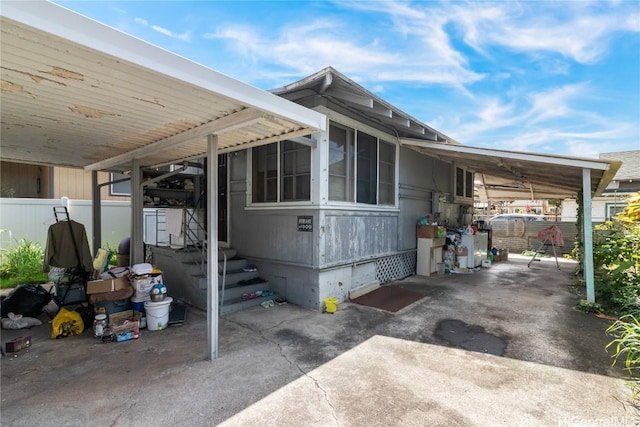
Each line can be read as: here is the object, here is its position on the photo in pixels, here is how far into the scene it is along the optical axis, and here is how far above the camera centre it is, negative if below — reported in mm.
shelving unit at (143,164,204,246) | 6262 +381
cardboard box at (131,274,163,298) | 4117 -997
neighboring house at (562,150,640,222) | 11828 +1012
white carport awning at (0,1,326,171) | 1667 +1010
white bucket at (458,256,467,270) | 8133 -1378
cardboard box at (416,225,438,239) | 7339 -500
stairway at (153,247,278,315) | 4879 -1214
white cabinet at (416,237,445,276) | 7410 -1134
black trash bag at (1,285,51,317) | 4332 -1337
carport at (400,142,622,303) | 4852 +895
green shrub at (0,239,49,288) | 6562 -1220
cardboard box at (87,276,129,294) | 3891 -976
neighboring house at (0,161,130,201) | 8867 +944
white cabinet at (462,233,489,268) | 8250 -1046
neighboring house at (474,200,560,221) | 26656 +344
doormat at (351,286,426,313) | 5003 -1606
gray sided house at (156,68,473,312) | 4895 +268
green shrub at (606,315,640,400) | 2559 -1568
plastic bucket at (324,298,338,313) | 4704 -1492
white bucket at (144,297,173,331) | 3936 -1367
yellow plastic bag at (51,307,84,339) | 3730 -1444
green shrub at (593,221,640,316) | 4672 -1090
